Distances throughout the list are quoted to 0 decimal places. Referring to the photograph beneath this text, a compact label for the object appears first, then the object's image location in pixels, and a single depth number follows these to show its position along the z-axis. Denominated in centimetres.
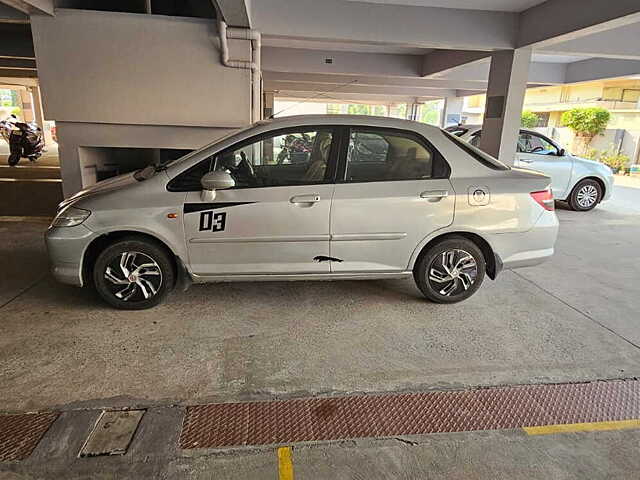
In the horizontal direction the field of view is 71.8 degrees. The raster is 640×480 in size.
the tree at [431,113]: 5235
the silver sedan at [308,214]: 367
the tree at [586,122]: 1944
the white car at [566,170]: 879
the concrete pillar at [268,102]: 2125
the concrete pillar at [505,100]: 775
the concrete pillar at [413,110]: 2542
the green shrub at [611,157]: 1814
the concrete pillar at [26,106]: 3256
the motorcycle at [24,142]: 1375
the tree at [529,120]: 2459
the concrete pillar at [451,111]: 2006
